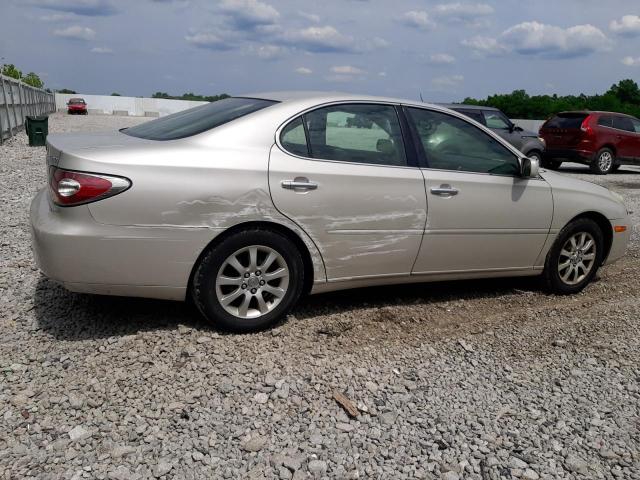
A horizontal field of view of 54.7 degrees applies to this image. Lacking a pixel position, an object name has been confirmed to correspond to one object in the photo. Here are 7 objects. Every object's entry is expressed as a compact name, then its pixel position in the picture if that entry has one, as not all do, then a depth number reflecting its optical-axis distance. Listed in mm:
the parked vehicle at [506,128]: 15648
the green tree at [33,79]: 61053
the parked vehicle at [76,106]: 51938
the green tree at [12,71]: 56112
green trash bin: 16484
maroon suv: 16516
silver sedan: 3602
